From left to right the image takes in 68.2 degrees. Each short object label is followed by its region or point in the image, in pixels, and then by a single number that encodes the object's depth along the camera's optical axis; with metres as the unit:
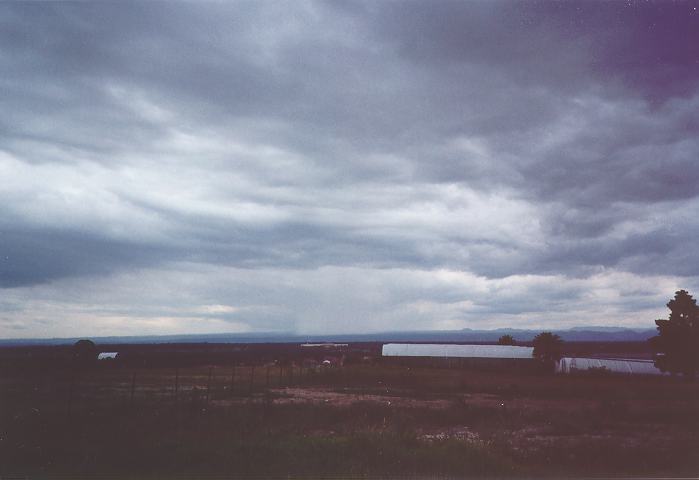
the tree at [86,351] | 66.45
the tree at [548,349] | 71.94
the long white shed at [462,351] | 85.06
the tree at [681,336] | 45.41
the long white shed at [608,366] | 69.38
